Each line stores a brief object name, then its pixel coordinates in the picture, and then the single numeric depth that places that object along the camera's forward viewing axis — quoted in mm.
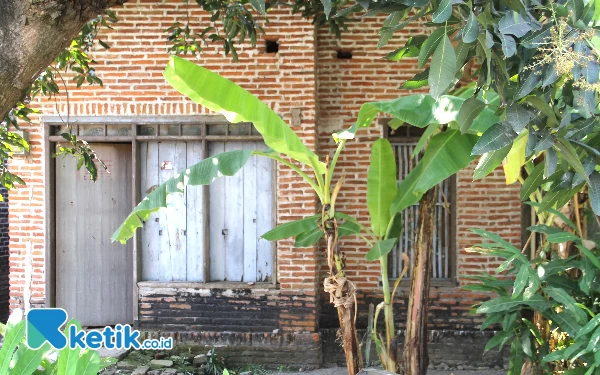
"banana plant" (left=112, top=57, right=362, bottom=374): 4254
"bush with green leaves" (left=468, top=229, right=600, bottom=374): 4463
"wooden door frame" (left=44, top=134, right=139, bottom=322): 7691
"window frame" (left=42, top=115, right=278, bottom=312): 7617
